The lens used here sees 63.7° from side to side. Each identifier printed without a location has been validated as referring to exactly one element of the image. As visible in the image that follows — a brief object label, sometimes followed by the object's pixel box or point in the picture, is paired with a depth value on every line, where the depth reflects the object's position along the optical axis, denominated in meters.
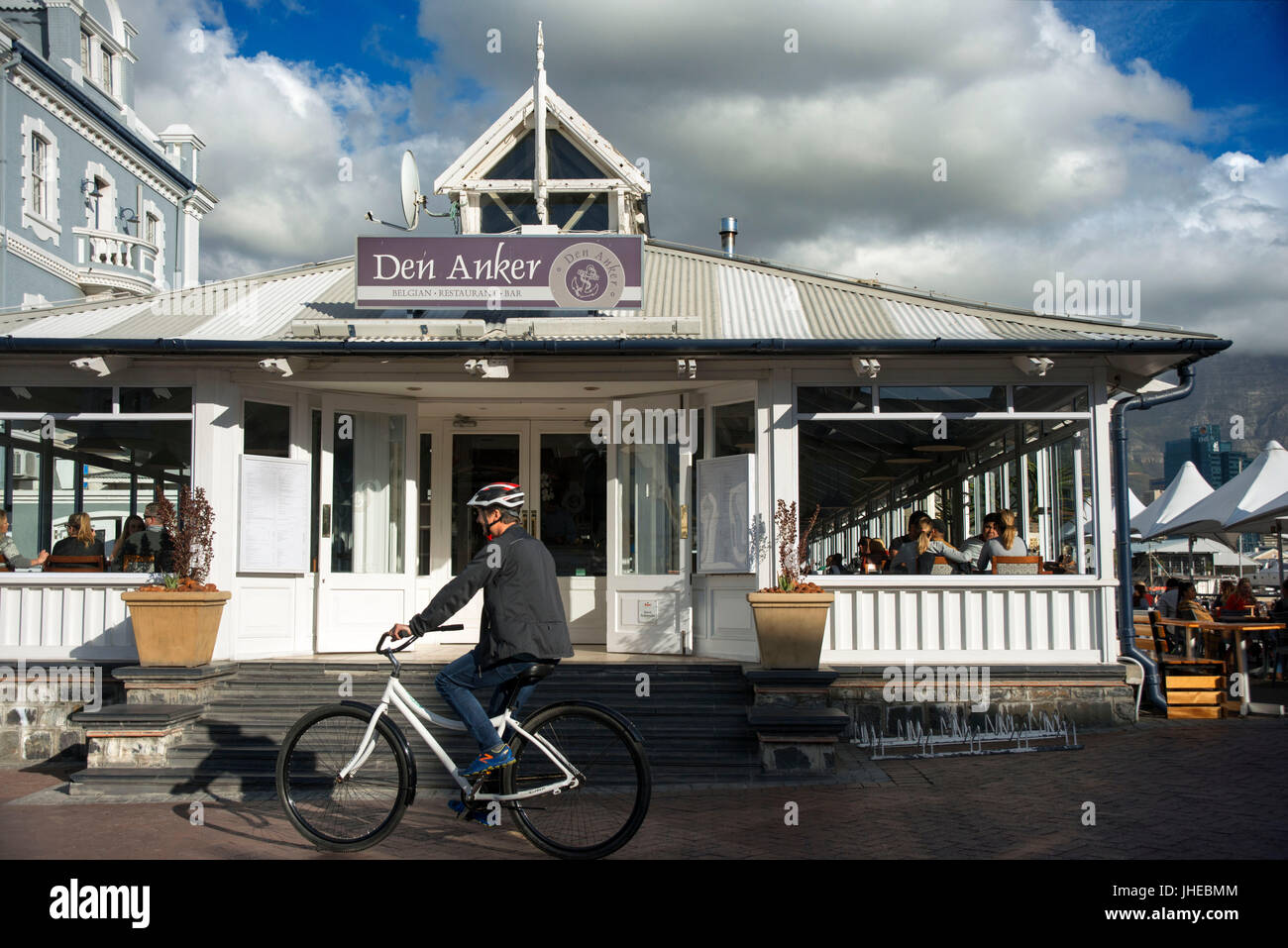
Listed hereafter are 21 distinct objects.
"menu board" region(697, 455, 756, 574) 9.42
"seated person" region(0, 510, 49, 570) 10.05
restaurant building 9.25
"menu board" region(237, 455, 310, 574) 9.44
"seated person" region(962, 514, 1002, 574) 10.08
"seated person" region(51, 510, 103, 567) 9.65
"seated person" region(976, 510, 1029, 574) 9.86
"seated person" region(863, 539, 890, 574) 11.14
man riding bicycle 5.50
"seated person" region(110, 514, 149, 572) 9.97
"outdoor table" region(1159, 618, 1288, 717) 10.47
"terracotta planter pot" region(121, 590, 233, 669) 8.30
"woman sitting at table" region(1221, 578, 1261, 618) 13.15
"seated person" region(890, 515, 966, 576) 9.91
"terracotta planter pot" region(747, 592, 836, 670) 8.12
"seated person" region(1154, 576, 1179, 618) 14.23
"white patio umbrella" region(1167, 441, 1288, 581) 15.51
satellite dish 12.09
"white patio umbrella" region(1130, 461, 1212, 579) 20.05
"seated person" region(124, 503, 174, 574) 9.88
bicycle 5.43
